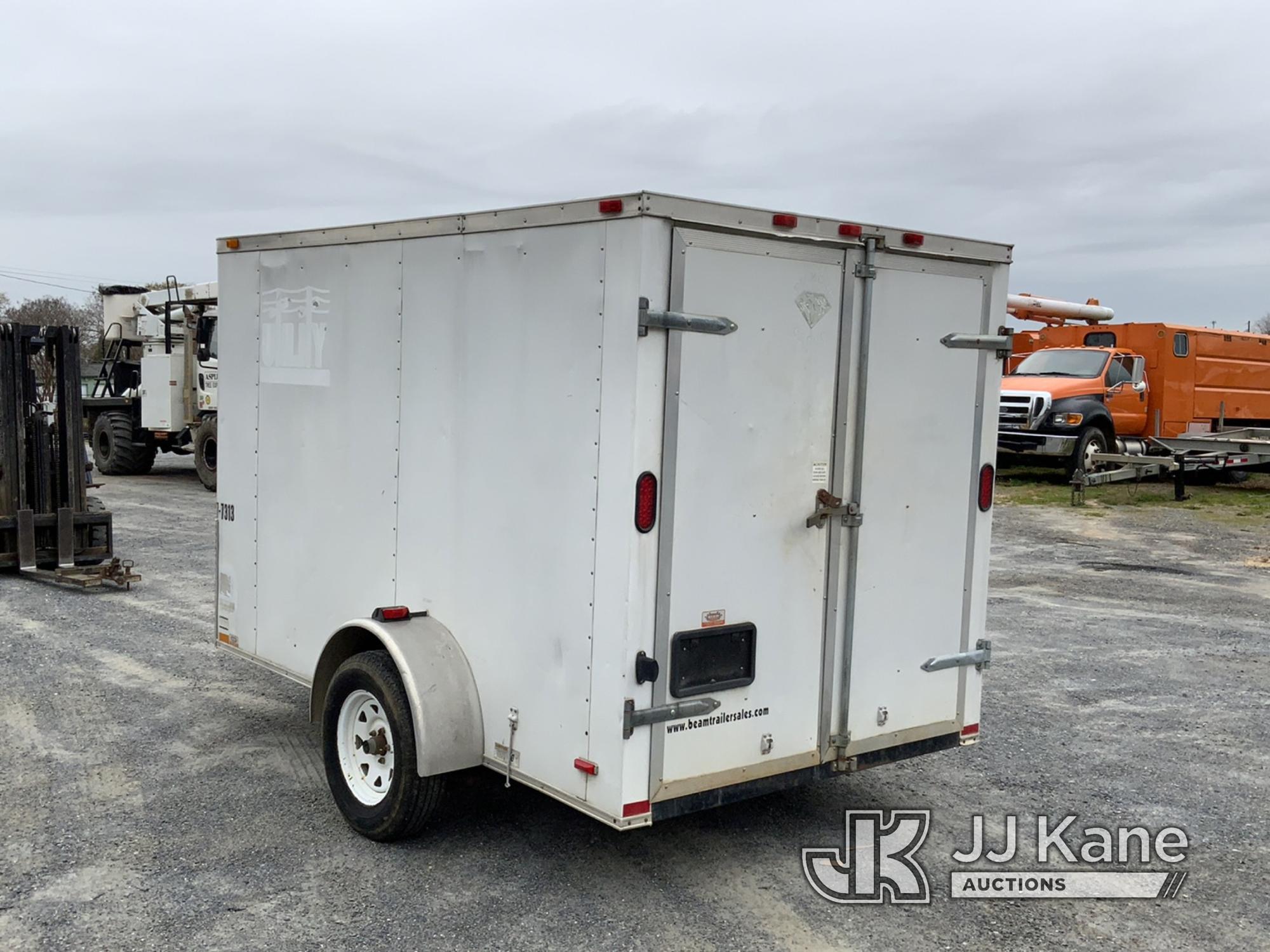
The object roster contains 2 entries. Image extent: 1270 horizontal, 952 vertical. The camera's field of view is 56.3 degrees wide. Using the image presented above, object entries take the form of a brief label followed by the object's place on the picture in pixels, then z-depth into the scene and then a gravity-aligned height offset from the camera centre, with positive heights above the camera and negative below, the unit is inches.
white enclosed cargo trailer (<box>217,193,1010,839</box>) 169.3 -19.6
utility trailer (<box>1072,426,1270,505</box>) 779.4 -43.6
